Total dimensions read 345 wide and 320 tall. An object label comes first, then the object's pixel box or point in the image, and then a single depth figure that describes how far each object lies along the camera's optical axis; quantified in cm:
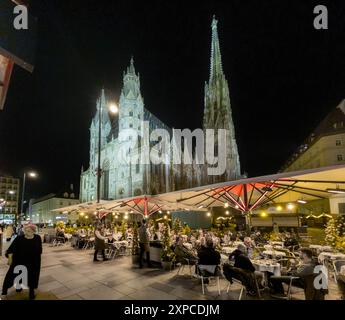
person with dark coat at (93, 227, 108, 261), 1170
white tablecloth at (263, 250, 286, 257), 869
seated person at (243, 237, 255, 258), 815
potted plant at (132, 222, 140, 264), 1063
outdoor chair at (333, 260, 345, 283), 784
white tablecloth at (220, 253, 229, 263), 910
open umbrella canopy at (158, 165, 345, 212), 658
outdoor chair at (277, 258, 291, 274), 733
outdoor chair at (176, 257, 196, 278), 840
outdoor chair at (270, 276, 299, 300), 569
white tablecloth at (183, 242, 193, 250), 1166
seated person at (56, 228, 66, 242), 1964
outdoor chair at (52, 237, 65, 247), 1943
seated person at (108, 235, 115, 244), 1485
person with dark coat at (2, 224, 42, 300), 598
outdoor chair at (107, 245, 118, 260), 1270
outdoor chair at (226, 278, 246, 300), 588
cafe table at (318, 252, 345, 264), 863
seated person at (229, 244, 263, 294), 559
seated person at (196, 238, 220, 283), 690
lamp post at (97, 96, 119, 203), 1316
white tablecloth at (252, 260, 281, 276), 659
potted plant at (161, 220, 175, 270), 955
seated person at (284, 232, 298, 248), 1200
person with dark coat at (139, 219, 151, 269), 999
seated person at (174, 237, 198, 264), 835
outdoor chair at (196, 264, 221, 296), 670
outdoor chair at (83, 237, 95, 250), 1668
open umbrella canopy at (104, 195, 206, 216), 1182
